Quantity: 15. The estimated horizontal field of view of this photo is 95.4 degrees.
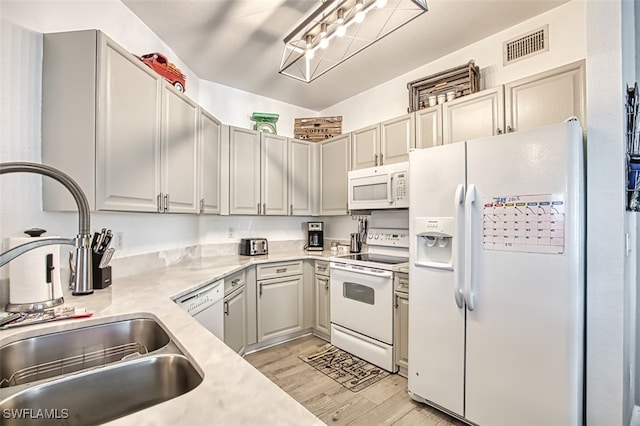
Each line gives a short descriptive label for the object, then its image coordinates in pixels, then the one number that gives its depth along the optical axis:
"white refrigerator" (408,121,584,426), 1.47
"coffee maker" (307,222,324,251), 3.75
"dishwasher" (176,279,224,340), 1.79
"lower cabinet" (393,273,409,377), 2.34
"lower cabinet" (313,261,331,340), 3.09
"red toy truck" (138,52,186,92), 1.97
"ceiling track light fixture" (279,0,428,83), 1.79
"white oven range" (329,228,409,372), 2.46
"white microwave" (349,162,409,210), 2.62
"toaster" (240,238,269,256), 3.23
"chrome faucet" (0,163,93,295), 0.79
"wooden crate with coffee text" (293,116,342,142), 3.74
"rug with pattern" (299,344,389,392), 2.32
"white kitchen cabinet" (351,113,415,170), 2.75
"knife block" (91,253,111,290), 1.62
